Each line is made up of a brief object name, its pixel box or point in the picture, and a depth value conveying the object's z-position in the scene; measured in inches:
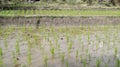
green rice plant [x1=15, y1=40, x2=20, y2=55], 225.9
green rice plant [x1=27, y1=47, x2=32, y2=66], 195.8
